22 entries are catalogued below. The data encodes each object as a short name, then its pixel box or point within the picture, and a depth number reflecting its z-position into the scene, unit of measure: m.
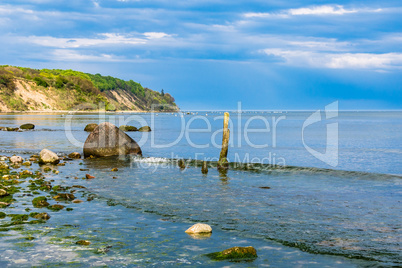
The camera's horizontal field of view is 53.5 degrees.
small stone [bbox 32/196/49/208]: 13.49
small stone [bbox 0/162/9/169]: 21.38
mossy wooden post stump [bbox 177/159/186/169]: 26.66
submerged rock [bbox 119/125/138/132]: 70.61
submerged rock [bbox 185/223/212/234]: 11.13
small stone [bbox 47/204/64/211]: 13.22
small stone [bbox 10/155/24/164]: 24.55
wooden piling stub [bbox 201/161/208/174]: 24.25
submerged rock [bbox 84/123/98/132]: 64.45
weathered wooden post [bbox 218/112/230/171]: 26.59
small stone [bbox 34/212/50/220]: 11.94
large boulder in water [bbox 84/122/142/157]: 30.52
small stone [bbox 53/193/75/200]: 14.90
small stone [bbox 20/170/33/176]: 19.75
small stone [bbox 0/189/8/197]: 14.54
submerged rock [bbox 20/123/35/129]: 63.38
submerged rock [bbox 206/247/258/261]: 9.09
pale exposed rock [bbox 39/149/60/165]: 25.00
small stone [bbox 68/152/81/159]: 29.93
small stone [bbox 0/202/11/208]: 13.15
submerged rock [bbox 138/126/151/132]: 73.11
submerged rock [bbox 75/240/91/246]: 9.77
